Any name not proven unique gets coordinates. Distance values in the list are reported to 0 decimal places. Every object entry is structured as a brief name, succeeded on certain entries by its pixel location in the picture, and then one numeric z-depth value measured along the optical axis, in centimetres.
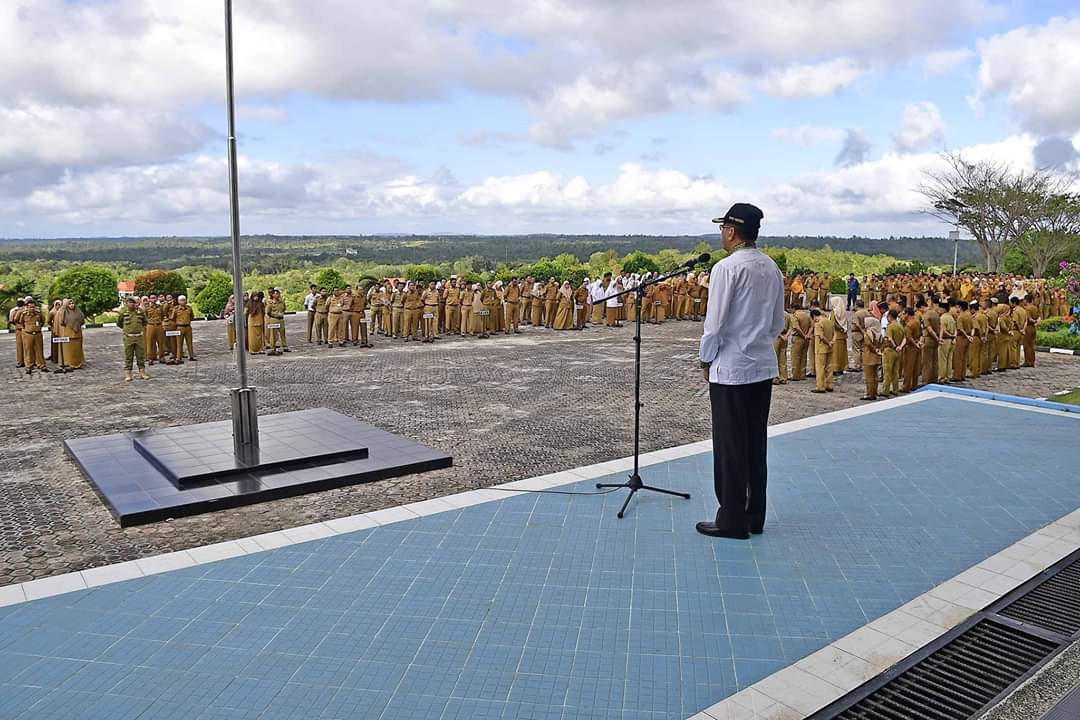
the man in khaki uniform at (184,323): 1678
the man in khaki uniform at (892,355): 1302
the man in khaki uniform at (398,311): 2150
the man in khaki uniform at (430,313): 2116
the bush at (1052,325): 2181
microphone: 588
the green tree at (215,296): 2822
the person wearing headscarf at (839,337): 1425
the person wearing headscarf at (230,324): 1797
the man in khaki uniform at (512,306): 2338
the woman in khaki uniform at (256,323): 1798
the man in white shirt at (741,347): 561
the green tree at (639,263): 4334
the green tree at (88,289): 2816
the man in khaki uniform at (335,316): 2002
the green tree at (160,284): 2986
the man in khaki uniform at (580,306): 2447
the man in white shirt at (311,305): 2066
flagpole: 762
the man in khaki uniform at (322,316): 2036
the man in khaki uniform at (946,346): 1455
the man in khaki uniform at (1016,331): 1608
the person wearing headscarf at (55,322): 1550
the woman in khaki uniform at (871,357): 1292
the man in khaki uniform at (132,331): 1416
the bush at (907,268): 4469
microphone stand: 658
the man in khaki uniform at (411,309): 2123
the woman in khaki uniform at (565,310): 2422
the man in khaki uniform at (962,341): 1478
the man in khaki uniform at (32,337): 1523
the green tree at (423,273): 3559
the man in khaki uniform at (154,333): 1627
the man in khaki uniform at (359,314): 1989
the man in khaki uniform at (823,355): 1340
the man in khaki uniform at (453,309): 2228
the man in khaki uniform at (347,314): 2006
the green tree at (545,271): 3769
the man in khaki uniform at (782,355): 1444
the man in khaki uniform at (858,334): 1480
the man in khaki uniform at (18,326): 1529
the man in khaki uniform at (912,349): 1354
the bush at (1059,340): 1884
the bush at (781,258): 4219
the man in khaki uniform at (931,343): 1414
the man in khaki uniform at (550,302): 2506
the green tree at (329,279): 3290
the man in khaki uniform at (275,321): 1812
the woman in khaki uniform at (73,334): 1550
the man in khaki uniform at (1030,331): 1634
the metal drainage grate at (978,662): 398
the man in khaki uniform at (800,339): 1448
